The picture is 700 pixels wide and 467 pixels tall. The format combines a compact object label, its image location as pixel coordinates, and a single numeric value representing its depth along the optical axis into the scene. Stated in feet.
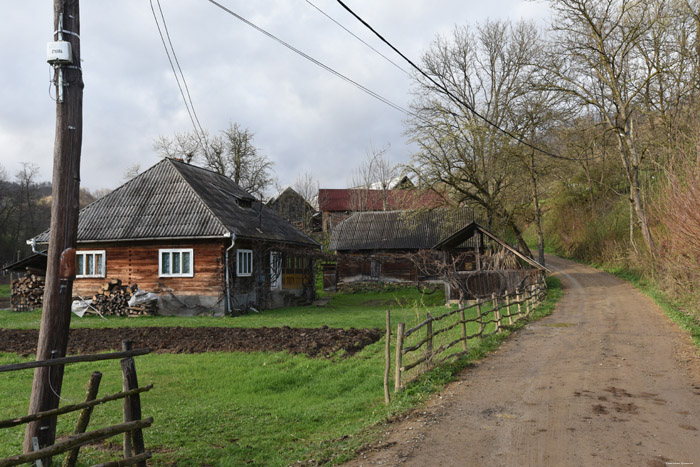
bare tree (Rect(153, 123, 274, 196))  148.77
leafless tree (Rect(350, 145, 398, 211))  189.16
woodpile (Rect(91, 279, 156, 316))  67.10
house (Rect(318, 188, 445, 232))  186.80
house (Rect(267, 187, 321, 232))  183.36
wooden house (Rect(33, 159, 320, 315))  66.74
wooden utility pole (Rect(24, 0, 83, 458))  18.21
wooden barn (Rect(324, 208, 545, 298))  98.89
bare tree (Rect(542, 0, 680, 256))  73.61
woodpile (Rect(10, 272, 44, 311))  75.77
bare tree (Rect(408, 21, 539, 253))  90.68
